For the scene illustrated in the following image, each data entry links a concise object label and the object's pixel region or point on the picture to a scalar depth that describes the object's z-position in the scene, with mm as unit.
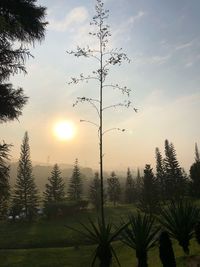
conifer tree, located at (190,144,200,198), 47706
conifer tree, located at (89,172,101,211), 52936
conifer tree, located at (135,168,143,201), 66280
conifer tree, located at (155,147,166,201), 57496
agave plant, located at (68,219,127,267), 6482
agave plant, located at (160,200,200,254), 7463
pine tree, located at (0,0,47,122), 7799
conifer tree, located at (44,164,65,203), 53052
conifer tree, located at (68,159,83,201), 58478
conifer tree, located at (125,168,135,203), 68123
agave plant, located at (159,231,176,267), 6046
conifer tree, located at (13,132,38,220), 47686
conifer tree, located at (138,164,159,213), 32499
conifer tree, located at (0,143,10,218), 8495
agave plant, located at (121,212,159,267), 6522
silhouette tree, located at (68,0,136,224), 9983
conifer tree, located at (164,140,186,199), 49201
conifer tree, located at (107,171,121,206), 64557
